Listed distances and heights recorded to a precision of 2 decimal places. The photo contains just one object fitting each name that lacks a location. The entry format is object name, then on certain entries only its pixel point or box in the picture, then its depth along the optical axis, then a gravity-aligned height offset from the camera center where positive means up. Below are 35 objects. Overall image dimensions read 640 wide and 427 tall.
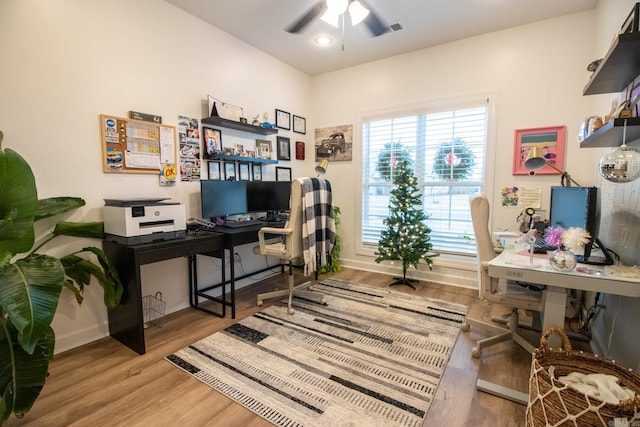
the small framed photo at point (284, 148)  4.03 +0.54
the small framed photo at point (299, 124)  4.26 +0.91
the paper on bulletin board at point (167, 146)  2.69 +0.37
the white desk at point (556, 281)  1.45 -0.47
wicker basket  1.04 -0.79
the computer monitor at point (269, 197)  3.41 -0.11
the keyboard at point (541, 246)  2.12 -0.41
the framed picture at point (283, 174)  4.03 +0.19
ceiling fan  2.05 +1.24
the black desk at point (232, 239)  2.67 -0.47
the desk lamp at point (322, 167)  3.44 +0.24
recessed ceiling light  3.09 +1.54
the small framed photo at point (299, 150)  4.34 +0.54
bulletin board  2.36 +0.35
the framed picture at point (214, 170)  3.16 +0.18
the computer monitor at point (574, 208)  1.99 -0.14
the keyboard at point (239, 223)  2.96 -0.37
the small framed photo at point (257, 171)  3.67 +0.20
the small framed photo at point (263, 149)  3.70 +0.48
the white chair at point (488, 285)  2.00 -0.67
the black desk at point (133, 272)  2.13 -0.61
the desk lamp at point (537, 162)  2.43 +0.23
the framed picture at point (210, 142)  3.05 +0.46
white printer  2.18 -0.25
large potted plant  1.29 -0.48
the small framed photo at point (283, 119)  3.95 +0.91
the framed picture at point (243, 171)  3.50 +0.19
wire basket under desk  2.65 -1.09
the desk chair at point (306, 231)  2.69 -0.40
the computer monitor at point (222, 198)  2.87 -0.10
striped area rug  1.65 -1.19
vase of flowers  1.59 -0.30
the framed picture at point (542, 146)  2.98 +0.44
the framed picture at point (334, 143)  4.23 +0.65
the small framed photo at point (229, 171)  3.32 +0.18
